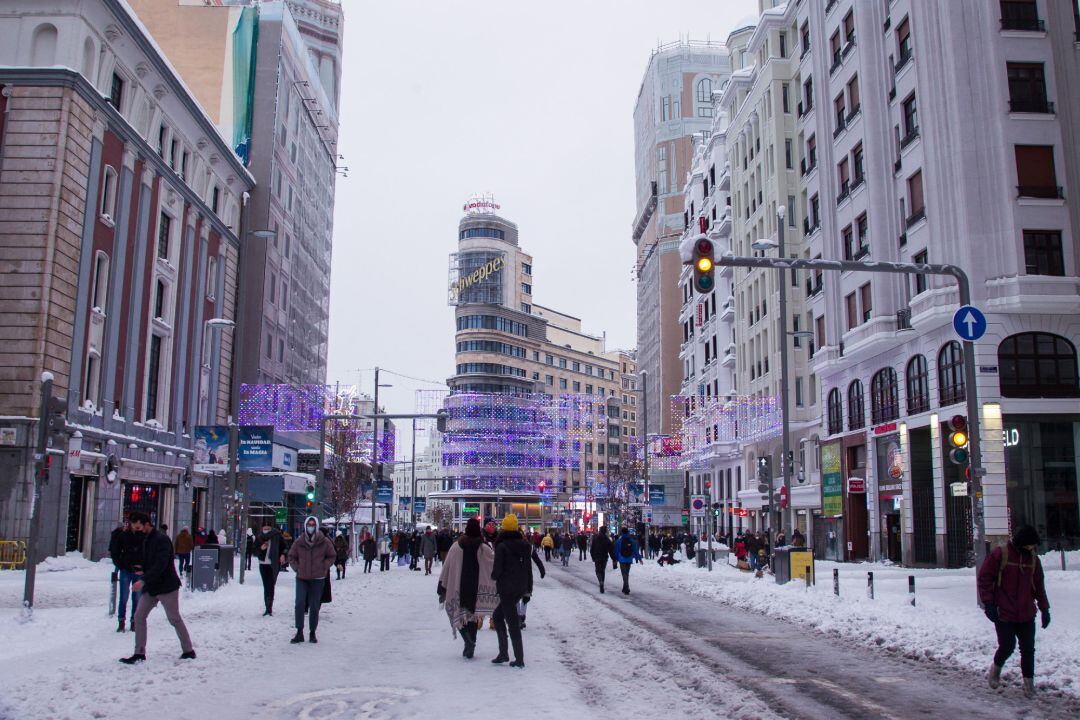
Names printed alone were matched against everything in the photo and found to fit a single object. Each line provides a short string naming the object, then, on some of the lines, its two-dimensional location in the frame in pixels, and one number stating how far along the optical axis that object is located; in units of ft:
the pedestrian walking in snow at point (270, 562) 57.67
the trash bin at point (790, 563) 81.12
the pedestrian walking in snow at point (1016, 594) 31.71
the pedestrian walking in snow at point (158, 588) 36.22
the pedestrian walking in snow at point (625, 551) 83.92
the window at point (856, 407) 132.16
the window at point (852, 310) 131.66
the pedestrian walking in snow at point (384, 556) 126.54
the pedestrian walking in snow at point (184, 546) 91.20
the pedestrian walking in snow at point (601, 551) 87.25
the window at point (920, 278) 113.39
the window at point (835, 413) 140.26
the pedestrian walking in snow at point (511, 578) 37.55
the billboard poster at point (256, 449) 90.94
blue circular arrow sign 55.77
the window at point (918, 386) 113.09
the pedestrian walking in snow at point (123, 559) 47.96
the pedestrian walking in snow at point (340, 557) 102.94
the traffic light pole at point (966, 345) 53.93
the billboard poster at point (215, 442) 93.76
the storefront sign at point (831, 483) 139.03
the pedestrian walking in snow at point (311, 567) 45.16
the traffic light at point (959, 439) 54.65
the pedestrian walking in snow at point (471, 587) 40.01
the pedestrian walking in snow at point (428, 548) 120.18
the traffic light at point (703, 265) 48.14
